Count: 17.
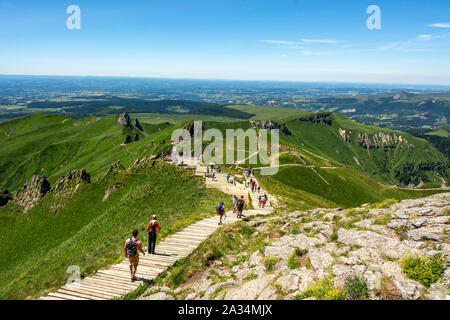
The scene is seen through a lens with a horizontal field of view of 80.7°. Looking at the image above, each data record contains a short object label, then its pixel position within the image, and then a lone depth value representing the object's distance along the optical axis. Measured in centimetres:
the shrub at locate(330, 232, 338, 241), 1825
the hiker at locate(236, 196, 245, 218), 2998
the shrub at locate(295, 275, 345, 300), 1099
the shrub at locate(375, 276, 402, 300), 1091
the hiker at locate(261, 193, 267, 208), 3836
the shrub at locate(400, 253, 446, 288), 1184
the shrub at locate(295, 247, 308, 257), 1666
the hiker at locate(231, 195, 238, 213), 3192
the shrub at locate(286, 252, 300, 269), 1497
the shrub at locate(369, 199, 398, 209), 2419
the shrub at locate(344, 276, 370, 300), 1091
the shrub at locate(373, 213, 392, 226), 1933
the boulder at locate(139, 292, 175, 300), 1426
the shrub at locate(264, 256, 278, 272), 1551
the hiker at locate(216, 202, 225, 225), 2727
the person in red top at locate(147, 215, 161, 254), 1967
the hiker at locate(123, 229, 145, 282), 1636
